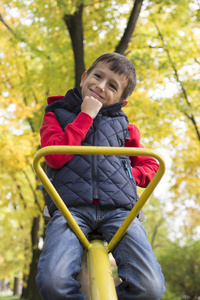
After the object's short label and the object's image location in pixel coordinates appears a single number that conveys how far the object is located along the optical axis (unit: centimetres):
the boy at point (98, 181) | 171
